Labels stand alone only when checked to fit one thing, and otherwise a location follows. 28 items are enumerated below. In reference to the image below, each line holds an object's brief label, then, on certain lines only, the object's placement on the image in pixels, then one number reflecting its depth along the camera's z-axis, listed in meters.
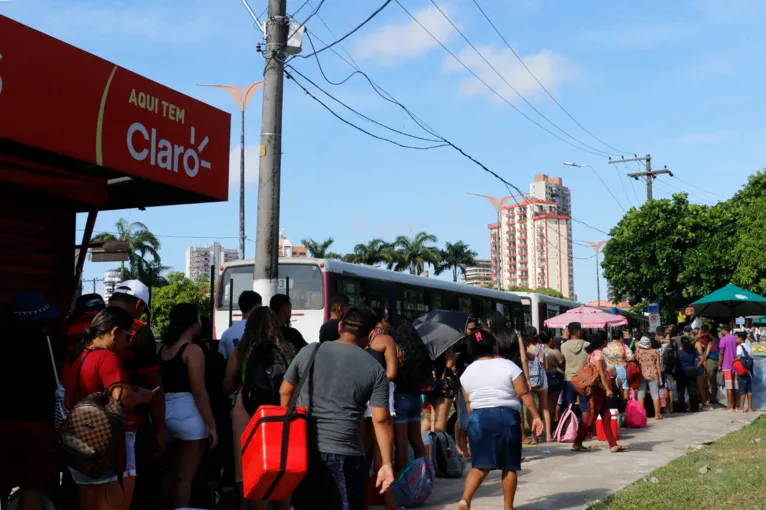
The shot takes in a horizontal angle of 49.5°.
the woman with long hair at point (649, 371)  16.27
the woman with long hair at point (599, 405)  11.62
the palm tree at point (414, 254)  75.19
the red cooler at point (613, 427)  12.01
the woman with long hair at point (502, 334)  8.52
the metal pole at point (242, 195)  33.78
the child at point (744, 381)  17.47
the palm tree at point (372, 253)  74.06
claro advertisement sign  5.93
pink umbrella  23.70
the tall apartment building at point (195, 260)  175.06
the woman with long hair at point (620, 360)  15.40
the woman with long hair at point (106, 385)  5.16
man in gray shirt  4.79
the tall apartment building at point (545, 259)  187.20
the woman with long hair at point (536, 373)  12.64
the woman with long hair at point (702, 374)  18.62
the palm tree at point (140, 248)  55.31
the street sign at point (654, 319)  27.00
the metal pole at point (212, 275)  10.85
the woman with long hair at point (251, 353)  6.30
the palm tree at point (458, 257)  85.56
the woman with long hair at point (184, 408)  6.21
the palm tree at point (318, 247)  66.69
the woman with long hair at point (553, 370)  13.40
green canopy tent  20.75
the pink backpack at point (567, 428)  12.68
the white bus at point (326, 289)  17.09
